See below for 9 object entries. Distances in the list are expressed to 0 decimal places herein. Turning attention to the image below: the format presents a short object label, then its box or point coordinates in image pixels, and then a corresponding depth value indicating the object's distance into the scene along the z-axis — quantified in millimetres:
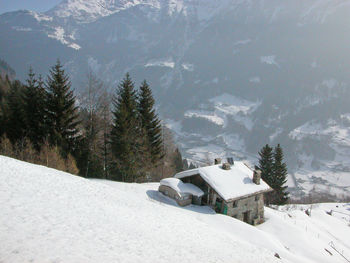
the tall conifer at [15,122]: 34938
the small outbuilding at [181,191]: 30314
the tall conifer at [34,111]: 33594
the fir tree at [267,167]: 57550
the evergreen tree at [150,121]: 39562
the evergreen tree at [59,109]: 33031
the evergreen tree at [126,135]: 34125
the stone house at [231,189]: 30969
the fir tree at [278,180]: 57053
